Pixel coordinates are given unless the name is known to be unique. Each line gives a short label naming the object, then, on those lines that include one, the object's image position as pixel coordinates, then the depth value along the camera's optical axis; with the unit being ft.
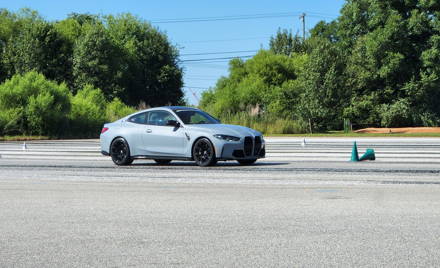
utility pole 331.51
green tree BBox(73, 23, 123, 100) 248.11
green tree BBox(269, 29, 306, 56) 304.71
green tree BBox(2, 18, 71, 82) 248.93
